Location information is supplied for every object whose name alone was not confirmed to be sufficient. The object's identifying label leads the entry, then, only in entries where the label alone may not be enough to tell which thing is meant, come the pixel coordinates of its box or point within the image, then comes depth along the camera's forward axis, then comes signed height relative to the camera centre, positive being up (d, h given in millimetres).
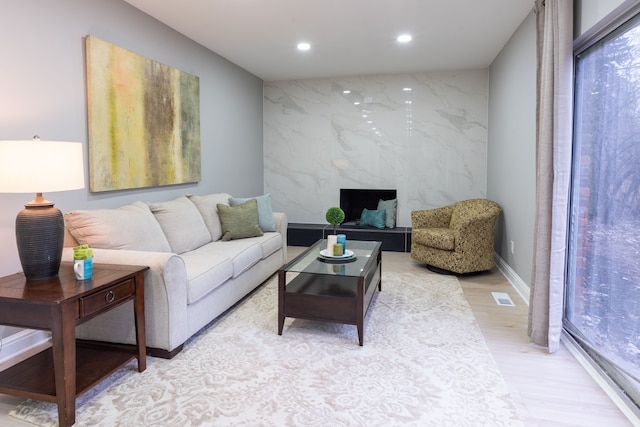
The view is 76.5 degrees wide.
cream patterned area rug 1906 -993
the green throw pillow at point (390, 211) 5863 -168
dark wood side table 1799 -563
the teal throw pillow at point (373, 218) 5848 -269
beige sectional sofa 2420 -423
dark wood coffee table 2701 -649
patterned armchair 4195 -449
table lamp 1943 +66
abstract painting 3041 +682
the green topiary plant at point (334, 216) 3467 -143
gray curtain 2430 +160
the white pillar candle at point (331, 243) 3250 -349
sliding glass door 2053 -53
